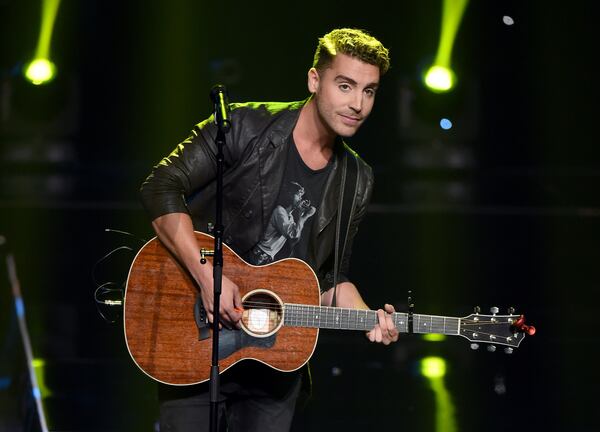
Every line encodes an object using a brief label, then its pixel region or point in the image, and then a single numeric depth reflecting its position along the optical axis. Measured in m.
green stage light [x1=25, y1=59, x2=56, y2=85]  22.62
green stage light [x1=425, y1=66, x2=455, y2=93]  22.87
